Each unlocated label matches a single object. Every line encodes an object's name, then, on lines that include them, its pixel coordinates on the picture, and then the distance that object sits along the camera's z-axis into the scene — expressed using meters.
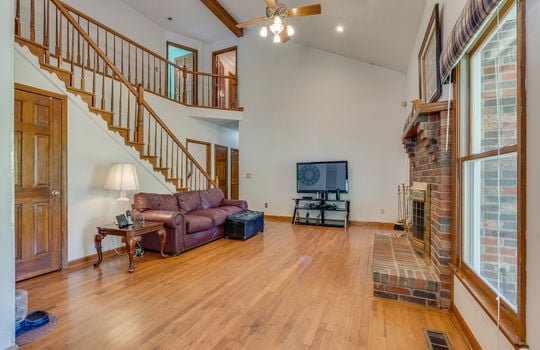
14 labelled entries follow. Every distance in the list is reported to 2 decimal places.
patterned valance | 1.31
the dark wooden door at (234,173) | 8.45
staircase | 3.26
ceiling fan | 3.40
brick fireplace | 2.22
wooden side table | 3.14
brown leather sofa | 3.72
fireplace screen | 2.66
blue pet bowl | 1.83
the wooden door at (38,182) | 2.78
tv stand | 5.97
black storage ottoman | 4.62
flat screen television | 5.98
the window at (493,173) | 1.24
